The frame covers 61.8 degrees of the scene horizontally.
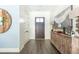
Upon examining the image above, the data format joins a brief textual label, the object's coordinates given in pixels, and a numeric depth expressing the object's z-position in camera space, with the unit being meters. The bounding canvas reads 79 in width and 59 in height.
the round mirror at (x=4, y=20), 1.18
